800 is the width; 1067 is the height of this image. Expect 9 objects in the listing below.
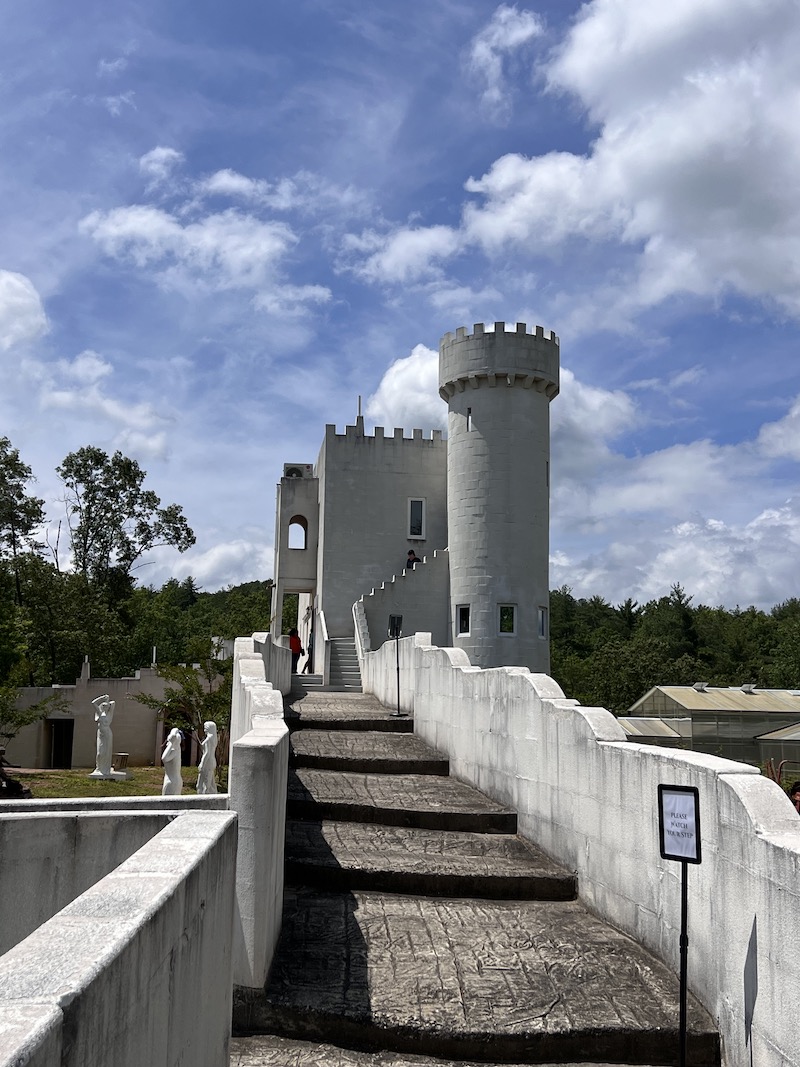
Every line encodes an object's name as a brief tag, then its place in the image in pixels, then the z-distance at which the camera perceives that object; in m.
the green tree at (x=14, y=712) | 31.56
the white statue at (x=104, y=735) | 28.94
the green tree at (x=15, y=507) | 46.41
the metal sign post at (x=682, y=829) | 5.62
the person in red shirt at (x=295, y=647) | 27.75
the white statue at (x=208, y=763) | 15.48
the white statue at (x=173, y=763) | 16.16
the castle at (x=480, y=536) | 28.41
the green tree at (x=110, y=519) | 52.12
